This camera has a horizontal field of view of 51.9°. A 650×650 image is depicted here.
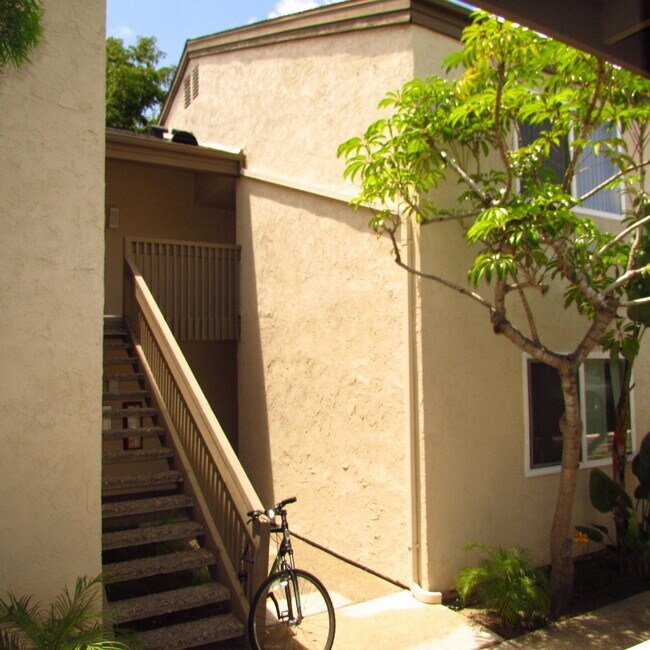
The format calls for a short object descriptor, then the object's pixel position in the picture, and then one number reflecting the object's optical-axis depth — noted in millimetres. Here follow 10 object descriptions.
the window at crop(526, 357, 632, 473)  6980
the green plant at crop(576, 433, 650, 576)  6773
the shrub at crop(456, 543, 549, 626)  5516
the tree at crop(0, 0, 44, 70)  3717
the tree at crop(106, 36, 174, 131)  20047
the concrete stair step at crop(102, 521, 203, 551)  5195
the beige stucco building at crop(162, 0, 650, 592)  6273
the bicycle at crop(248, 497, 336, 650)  4477
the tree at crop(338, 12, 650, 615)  5250
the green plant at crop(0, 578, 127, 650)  3516
